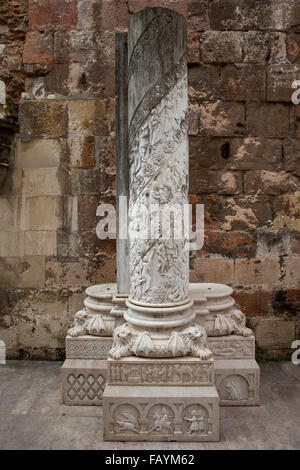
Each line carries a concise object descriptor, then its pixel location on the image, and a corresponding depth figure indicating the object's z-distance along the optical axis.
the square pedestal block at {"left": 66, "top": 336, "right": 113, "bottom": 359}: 3.09
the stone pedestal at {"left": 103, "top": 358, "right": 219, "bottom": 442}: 2.42
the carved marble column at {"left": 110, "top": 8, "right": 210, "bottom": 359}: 2.54
